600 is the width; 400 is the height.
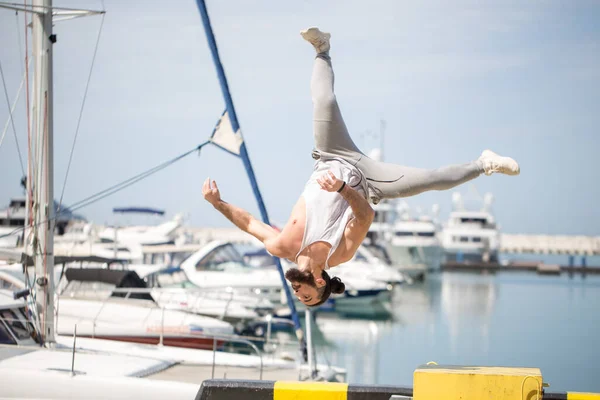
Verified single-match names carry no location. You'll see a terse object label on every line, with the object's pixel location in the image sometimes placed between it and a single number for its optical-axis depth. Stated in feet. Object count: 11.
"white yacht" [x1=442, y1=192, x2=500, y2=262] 315.37
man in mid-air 20.81
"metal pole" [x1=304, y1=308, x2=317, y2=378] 46.91
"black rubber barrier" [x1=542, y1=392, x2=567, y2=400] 20.85
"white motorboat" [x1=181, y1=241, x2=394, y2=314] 100.73
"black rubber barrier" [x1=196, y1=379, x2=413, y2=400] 22.41
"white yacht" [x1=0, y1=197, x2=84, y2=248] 142.90
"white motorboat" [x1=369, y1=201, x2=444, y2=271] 265.75
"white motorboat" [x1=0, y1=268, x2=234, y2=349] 59.93
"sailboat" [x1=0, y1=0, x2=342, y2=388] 40.19
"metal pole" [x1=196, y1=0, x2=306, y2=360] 45.44
